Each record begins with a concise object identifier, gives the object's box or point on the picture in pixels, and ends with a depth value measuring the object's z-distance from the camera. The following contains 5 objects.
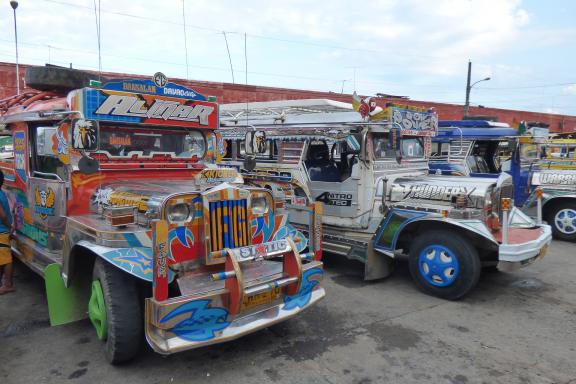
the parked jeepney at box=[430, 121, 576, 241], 8.21
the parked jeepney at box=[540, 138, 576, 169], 9.10
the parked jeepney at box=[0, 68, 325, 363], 3.14
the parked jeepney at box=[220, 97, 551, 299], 4.88
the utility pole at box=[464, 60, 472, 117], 23.42
